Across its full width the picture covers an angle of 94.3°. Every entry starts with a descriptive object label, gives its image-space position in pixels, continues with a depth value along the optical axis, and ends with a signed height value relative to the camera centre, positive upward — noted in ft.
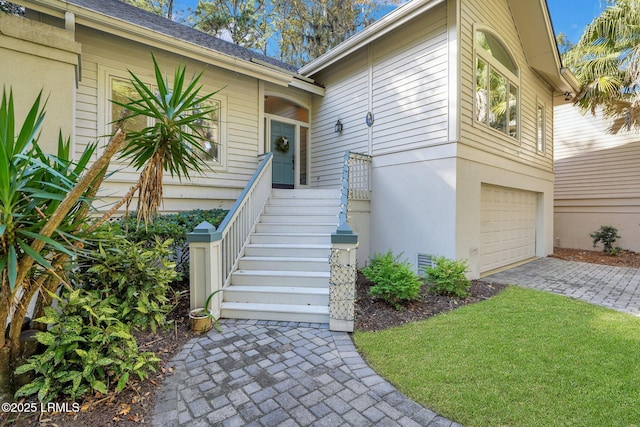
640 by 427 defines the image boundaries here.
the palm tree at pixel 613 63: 26.50 +14.17
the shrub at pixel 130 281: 10.07 -2.59
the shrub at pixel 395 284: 13.97 -3.52
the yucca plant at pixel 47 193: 5.91 +0.31
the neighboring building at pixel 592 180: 33.55 +3.91
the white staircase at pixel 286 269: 12.97 -3.05
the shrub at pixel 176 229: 14.74 -1.10
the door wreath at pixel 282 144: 28.17 +6.20
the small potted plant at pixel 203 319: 11.47 -4.35
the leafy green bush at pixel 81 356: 6.94 -3.67
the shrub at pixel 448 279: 15.97 -3.74
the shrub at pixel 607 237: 32.76 -2.76
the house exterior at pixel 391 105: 17.67 +7.19
